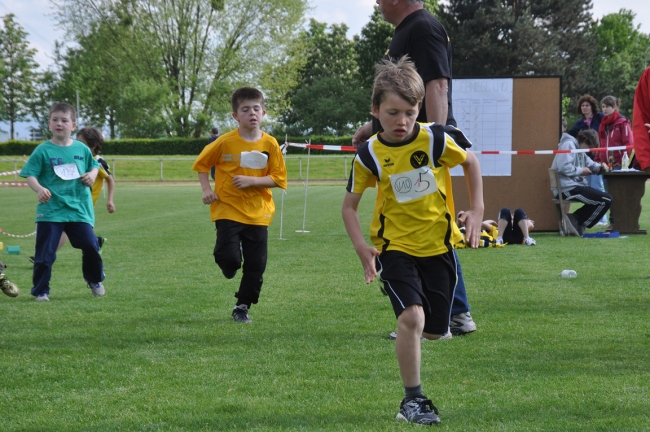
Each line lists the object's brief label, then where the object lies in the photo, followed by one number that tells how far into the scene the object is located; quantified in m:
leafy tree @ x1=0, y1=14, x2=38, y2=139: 72.88
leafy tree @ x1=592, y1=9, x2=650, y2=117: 67.44
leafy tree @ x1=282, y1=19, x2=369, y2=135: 75.75
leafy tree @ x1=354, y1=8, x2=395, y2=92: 76.75
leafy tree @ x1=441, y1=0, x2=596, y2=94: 58.81
